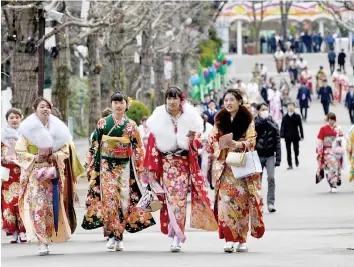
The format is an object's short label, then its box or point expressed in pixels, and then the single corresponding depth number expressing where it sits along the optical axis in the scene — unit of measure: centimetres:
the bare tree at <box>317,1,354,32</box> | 2981
